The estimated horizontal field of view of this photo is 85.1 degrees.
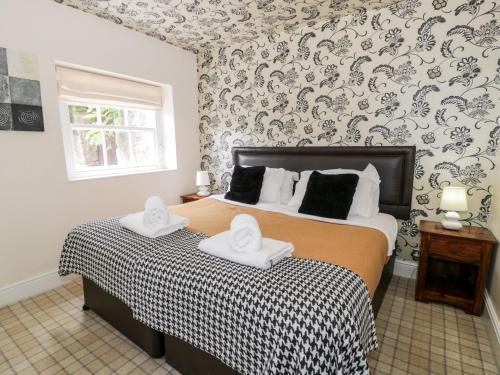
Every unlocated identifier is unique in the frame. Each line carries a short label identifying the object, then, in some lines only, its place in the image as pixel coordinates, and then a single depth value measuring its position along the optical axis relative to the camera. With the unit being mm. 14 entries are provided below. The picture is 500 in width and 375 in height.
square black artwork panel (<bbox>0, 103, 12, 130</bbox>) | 2137
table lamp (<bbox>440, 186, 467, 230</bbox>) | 2064
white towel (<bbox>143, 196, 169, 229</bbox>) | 1921
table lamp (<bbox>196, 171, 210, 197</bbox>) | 3633
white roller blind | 2594
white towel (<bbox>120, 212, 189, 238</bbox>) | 1857
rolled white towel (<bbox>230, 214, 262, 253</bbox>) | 1464
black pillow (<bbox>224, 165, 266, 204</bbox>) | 2850
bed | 1518
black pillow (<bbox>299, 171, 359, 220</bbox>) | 2270
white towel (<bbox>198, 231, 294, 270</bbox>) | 1373
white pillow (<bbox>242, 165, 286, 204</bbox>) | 2822
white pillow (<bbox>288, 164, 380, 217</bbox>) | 2350
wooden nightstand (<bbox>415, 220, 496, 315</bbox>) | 1981
